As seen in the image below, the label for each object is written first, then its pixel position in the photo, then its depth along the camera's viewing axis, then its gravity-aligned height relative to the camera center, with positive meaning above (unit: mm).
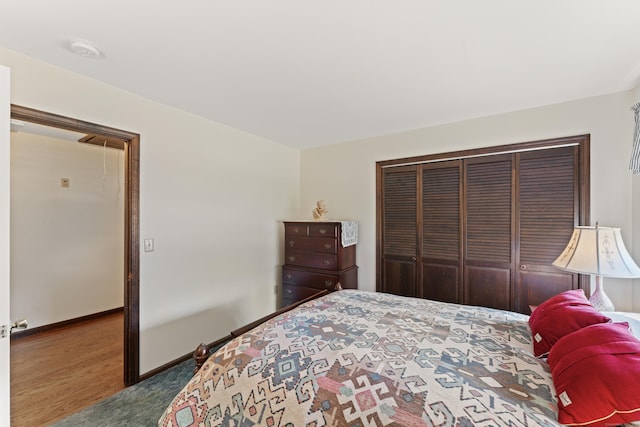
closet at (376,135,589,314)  2441 -72
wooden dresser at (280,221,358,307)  3189 -582
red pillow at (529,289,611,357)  1264 -527
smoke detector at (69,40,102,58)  1600 +1014
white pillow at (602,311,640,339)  1526 -656
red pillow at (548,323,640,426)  846 -564
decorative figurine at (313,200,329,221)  3445 +20
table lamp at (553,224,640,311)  1757 -300
